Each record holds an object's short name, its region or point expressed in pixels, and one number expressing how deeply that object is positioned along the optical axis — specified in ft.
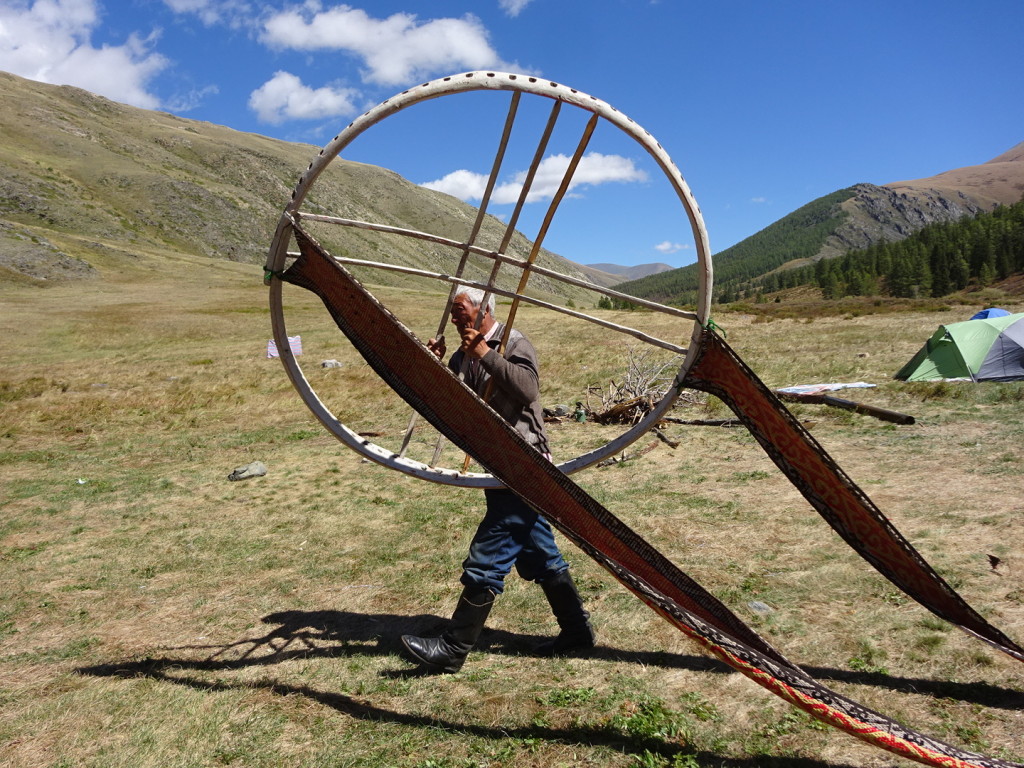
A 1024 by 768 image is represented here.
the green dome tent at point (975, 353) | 45.75
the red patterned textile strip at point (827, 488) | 10.99
